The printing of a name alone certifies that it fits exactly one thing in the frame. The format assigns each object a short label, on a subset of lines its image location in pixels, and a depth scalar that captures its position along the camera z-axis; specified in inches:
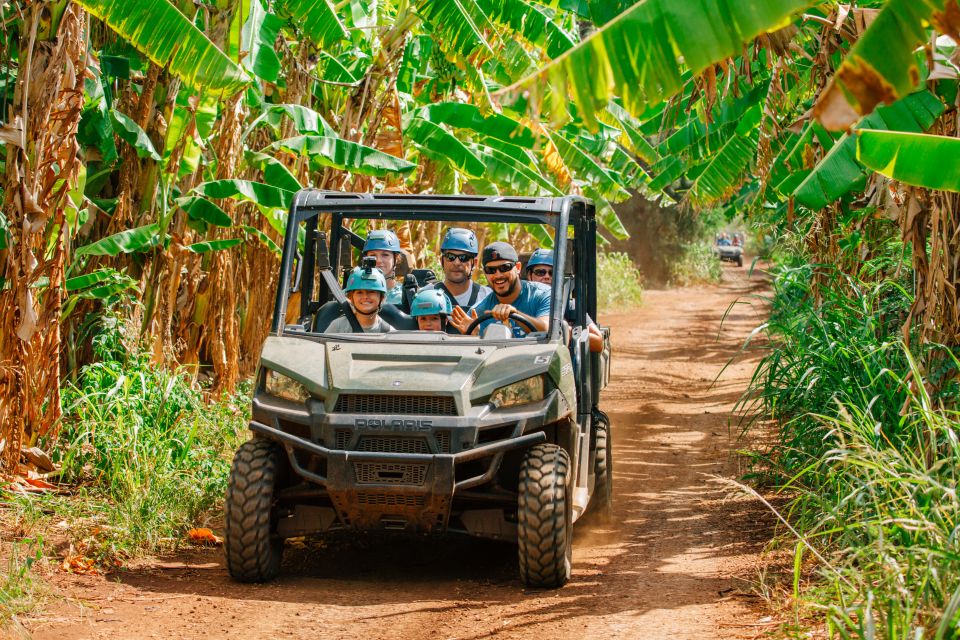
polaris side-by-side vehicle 459.5
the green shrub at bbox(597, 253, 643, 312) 2196.1
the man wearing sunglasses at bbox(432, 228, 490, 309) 600.4
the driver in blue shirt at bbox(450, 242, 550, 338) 575.2
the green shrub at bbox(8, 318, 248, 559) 545.3
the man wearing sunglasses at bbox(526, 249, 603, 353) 606.2
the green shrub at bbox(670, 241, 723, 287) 3002.0
